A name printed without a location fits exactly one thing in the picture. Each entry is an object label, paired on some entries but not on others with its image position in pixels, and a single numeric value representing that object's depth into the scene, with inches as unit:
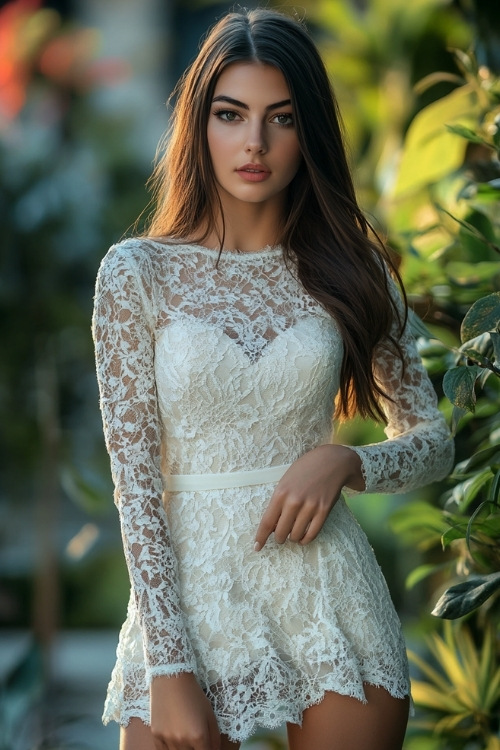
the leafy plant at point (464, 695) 164.2
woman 136.1
